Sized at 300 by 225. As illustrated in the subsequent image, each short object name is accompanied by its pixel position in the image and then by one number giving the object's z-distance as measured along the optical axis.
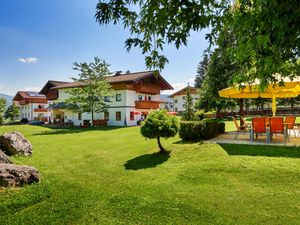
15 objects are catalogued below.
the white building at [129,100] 35.25
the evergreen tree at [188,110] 14.48
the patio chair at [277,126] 10.89
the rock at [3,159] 8.72
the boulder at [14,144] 11.54
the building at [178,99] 69.12
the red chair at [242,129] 12.97
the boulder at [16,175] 7.01
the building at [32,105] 62.69
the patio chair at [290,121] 11.71
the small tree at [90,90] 29.84
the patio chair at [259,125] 11.26
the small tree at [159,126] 10.74
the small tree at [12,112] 67.81
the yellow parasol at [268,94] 11.99
